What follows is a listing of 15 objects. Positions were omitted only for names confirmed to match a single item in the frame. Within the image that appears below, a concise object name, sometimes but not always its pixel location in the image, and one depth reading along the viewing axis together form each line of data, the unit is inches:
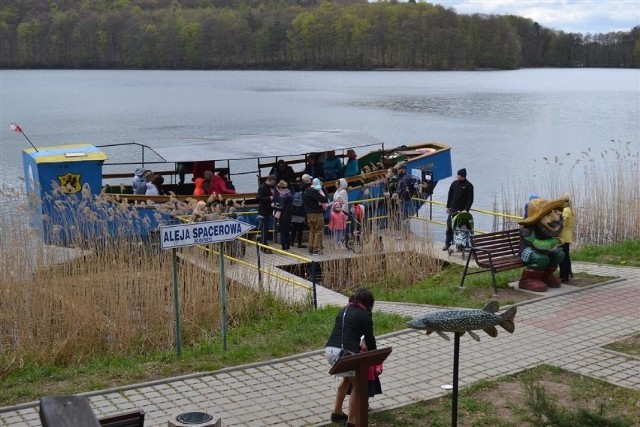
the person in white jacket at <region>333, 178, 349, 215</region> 677.3
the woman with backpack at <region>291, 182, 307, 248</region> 676.7
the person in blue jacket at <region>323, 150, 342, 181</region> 799.1
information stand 257.0
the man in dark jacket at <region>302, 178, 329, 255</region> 657.6
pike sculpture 265.9
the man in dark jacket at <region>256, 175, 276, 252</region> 673.0
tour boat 532.7
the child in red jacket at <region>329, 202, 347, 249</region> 666.8
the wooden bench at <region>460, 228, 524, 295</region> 482.6
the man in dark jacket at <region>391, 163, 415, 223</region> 702.5
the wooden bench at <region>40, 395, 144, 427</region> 203.0
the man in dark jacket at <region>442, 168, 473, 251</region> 641.0
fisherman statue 477.7
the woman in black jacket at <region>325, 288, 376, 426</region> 285.4
